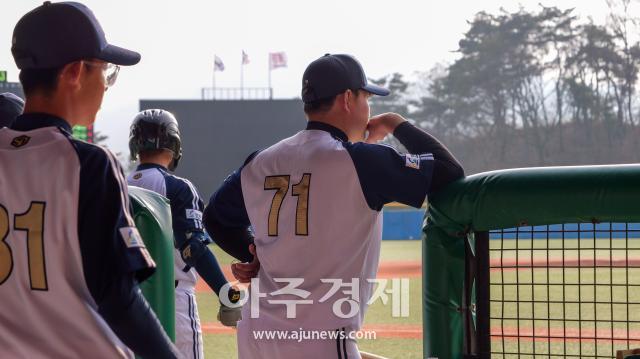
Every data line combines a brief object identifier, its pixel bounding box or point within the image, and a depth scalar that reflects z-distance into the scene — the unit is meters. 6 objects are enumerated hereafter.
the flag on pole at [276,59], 98.29
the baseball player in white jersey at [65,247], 3.39
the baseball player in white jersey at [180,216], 7.37
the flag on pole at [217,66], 99.37
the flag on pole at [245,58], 98.47
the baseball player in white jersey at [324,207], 5.10
